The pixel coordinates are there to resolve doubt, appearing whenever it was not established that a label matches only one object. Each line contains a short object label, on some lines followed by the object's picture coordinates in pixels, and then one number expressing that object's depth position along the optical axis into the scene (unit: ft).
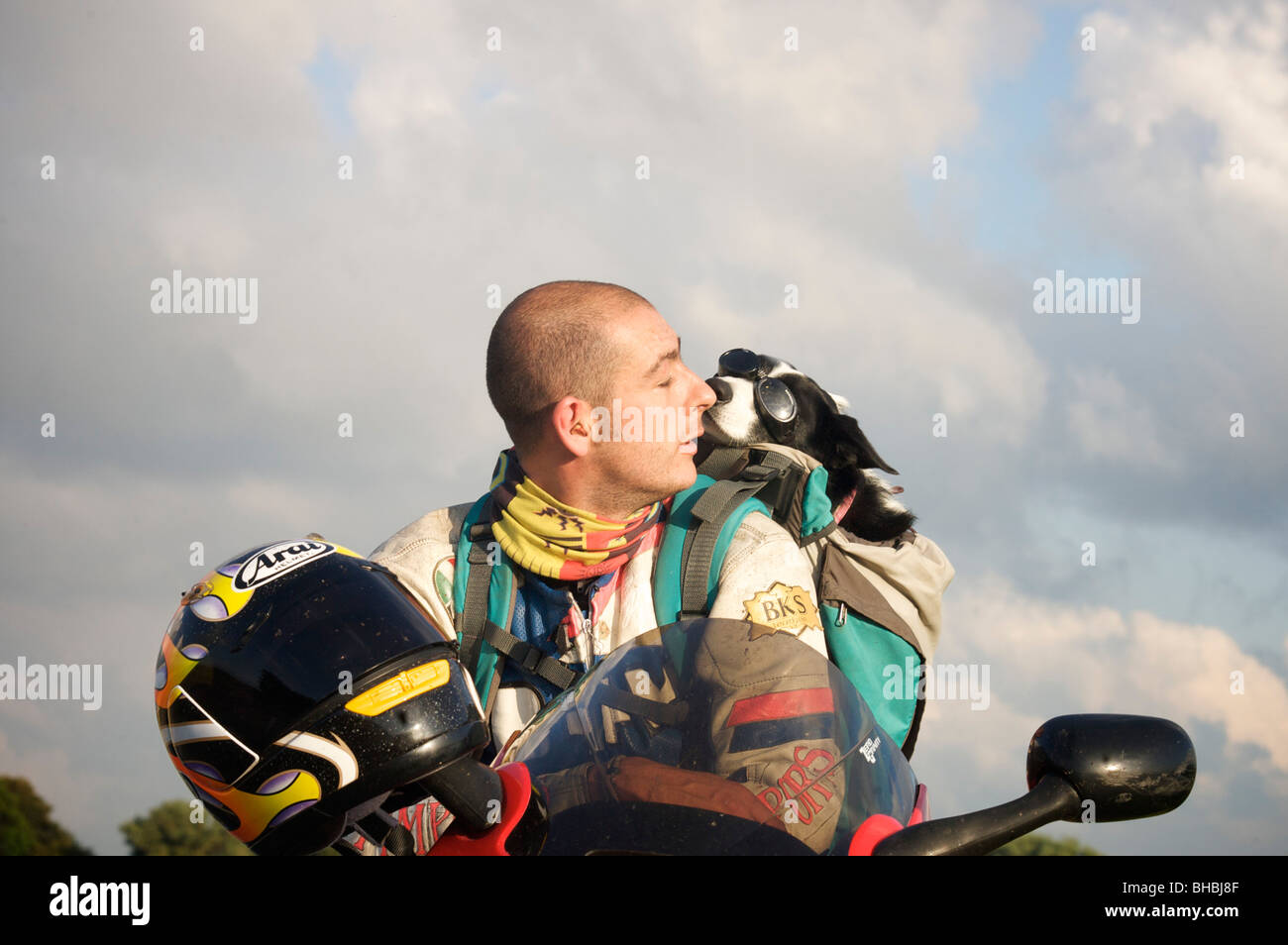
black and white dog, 13.19
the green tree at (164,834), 47.78
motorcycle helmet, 5.38
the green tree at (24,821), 41.57
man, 11.12
